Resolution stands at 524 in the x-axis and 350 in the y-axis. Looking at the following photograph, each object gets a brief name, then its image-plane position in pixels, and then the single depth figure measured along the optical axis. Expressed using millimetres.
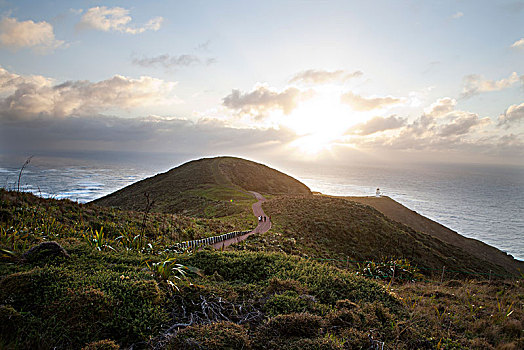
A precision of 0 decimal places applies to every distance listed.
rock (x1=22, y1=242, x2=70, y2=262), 5566
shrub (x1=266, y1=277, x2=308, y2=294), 5504
